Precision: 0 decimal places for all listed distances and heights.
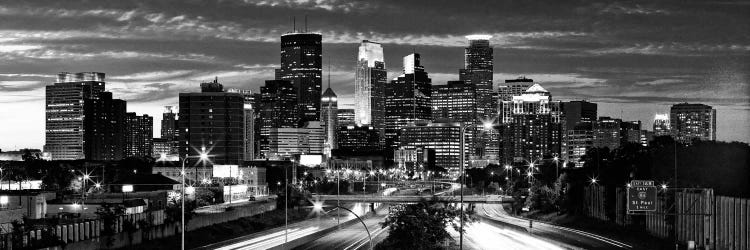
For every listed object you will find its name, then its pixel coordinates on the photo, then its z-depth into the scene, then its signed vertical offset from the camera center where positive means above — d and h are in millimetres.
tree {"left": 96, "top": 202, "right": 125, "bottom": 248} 87300 -8837
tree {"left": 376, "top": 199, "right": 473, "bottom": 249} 87375 -9005
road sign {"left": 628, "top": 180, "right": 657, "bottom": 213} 70938 -5044
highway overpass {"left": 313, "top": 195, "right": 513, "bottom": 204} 160375 -12530
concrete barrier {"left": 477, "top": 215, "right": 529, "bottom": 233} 117462 -12861
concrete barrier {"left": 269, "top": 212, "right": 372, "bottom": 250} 97088 -12610
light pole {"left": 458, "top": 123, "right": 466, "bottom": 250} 70150 -1895
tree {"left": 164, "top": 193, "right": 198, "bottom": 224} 106825 -9653
